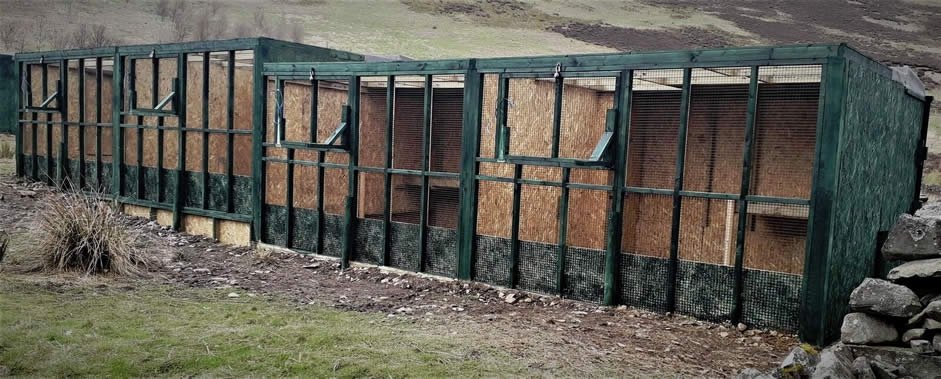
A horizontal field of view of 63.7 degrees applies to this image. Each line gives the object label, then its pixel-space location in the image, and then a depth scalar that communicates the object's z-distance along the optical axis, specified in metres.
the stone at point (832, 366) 4.84
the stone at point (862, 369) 5.09
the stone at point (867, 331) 5.71
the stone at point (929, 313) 5.51
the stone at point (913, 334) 5.59
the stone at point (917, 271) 5.82
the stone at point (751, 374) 4.85
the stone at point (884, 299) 5.68
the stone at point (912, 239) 6.17
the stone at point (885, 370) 5.18
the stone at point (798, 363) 5.05
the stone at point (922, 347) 5.47
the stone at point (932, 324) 5.49
